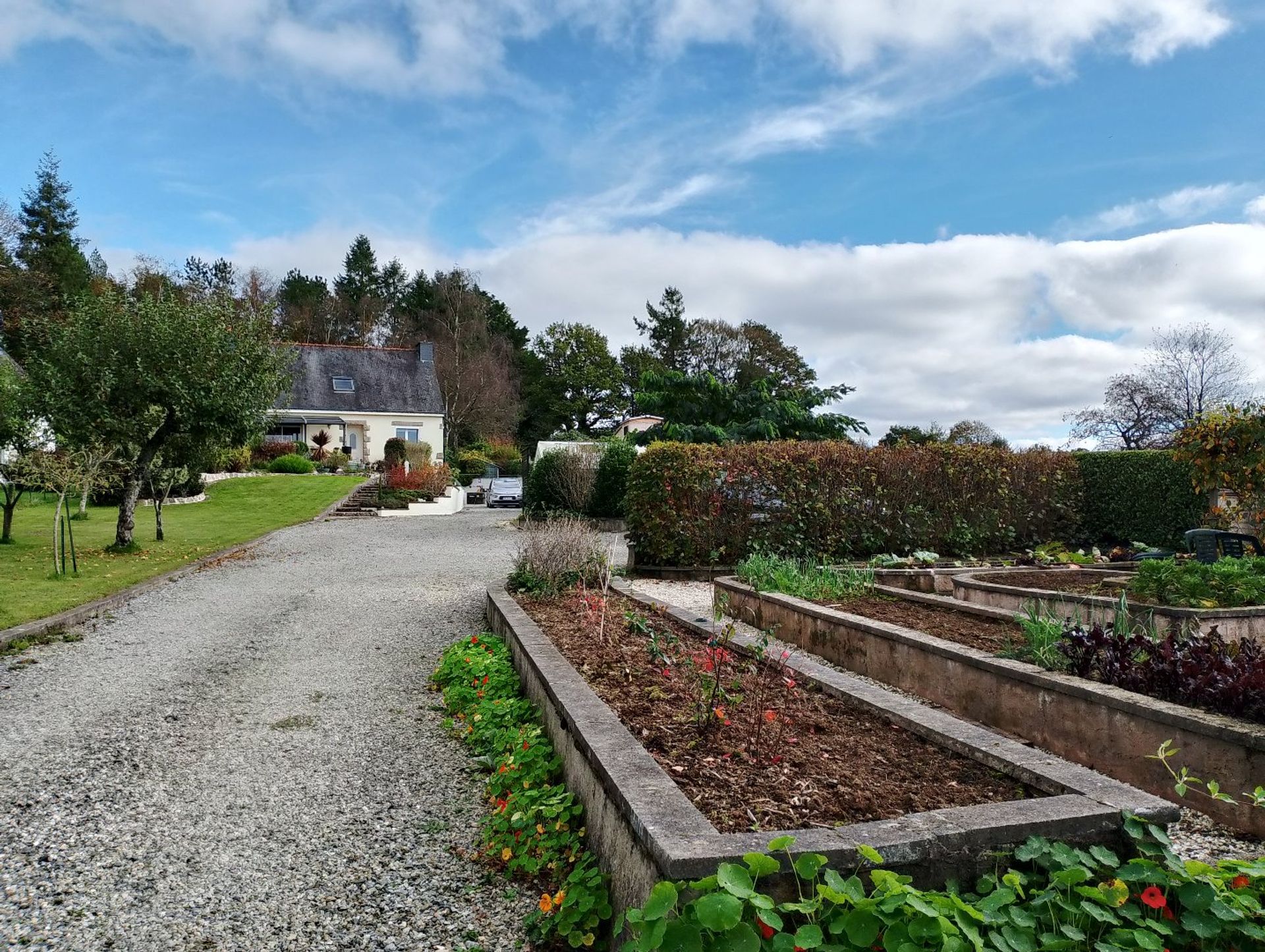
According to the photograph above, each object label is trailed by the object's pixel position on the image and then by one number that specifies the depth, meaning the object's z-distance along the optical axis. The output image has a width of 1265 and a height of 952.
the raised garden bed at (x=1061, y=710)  3.42
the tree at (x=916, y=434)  41.84
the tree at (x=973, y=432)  42.05
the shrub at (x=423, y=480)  26.78
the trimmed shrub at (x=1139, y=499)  14.18
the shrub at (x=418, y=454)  32.88
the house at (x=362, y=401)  42.19
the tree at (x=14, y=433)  13.39
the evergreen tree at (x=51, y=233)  40.09
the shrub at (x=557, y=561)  8.23
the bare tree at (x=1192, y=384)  29.42
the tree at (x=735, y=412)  20.70
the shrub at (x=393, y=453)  31.30
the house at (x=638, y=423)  31.50
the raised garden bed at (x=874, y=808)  2.26
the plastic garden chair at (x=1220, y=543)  8.94
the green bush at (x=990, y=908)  1.91
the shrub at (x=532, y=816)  2.67
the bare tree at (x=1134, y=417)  30.59
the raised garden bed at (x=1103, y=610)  5.79
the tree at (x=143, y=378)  13.03
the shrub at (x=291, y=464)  31.98
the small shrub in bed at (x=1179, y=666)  3.57
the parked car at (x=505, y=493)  30.27
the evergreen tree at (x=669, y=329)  50.44
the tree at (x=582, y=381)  50.50
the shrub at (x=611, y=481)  21.05
